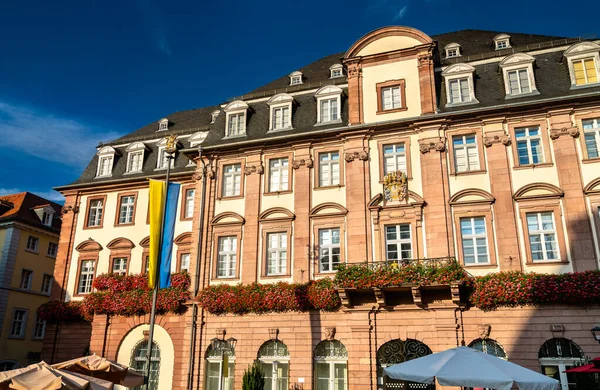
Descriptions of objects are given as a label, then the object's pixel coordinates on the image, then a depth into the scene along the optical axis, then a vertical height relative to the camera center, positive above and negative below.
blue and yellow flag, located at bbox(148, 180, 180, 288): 19.88 +4.13
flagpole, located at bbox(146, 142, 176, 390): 19.74 +4.03
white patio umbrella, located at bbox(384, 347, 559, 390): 11.64 -0.63
